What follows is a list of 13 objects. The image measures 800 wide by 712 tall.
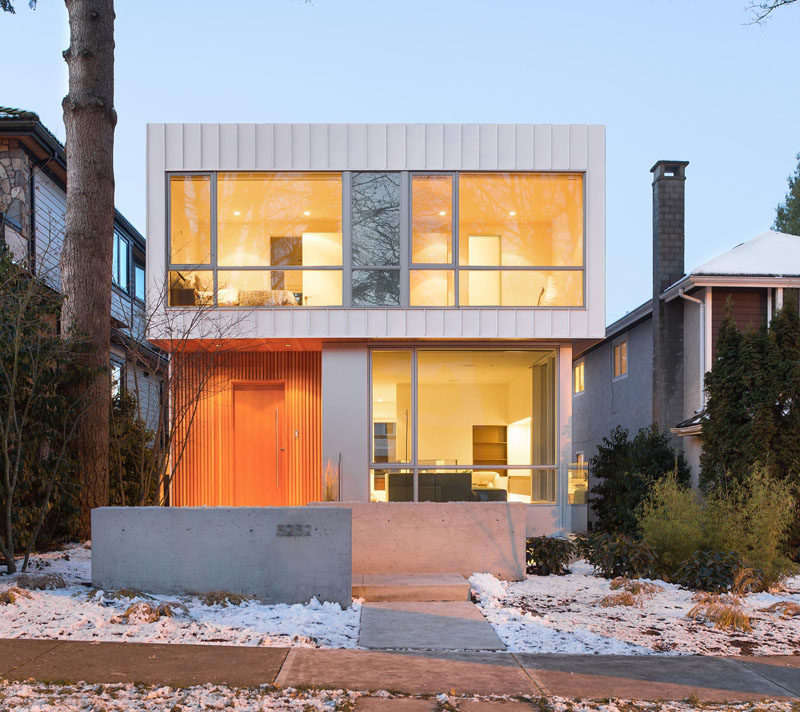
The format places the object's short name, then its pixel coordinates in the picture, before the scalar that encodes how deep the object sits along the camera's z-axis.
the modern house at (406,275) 11.74
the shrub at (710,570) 7.30
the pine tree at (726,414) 10.53
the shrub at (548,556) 8.60
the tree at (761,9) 10.12
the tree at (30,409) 7.03
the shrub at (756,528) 7.65
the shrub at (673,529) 7.94
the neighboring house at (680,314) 14.57
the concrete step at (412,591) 7.21
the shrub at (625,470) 13.66
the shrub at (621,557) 7.91
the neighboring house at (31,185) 13.47
